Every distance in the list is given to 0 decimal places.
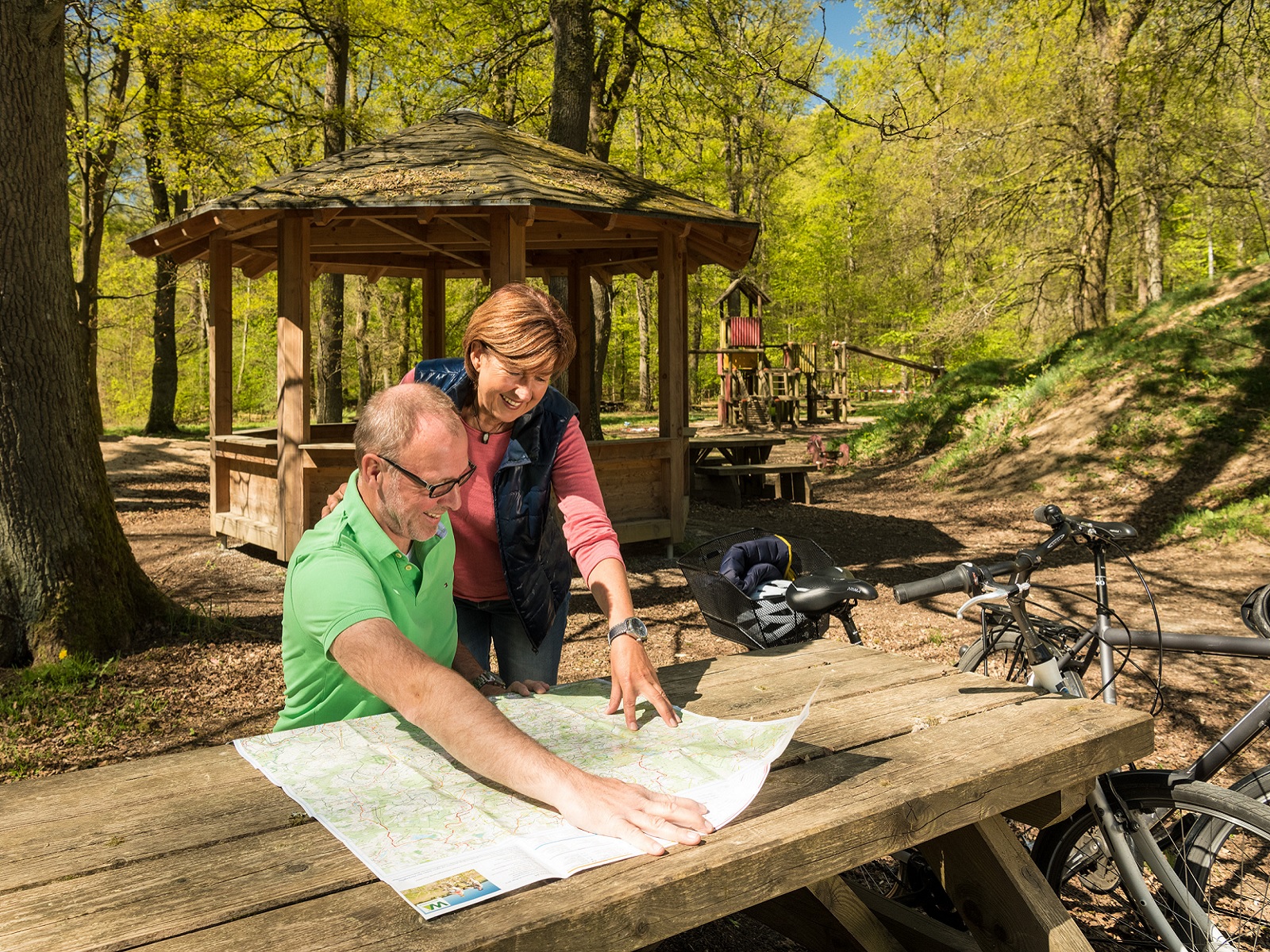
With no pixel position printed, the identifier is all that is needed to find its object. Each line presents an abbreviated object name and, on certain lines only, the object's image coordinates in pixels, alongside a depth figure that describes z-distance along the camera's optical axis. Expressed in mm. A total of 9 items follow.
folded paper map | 1432
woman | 2584
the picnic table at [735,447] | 14641
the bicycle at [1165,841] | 2459
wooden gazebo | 8414
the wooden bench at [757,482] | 13844
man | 1595
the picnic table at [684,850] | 1291
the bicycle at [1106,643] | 2795
